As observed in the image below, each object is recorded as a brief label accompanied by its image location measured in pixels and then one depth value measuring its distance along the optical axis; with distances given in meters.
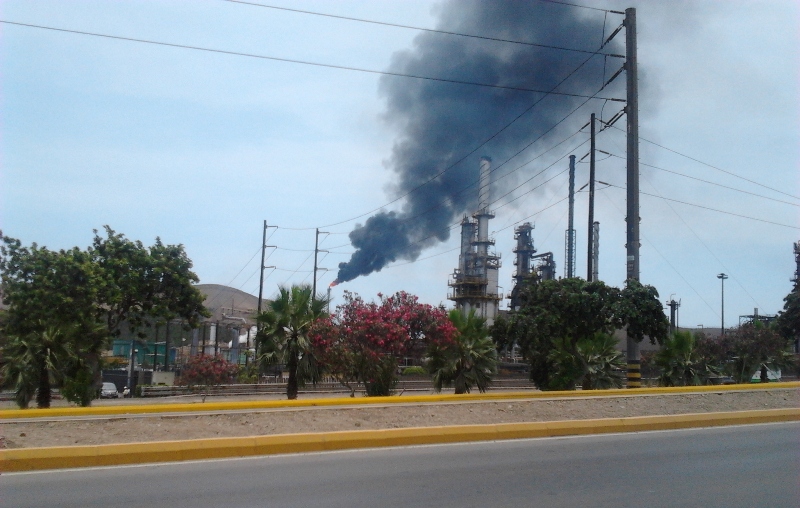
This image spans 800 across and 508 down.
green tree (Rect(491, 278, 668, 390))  25.05
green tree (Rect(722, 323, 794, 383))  33.03
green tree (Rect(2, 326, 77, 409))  20.97
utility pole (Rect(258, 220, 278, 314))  49.69
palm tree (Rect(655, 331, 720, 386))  27.05
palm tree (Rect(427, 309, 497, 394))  23.30
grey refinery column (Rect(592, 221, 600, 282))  70.44
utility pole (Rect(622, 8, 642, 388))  21.68
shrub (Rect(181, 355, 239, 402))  30.33
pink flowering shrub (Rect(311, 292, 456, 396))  20.72
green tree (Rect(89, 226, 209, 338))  27.98
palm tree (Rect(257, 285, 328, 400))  23.11
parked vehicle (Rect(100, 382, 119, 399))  39.28
